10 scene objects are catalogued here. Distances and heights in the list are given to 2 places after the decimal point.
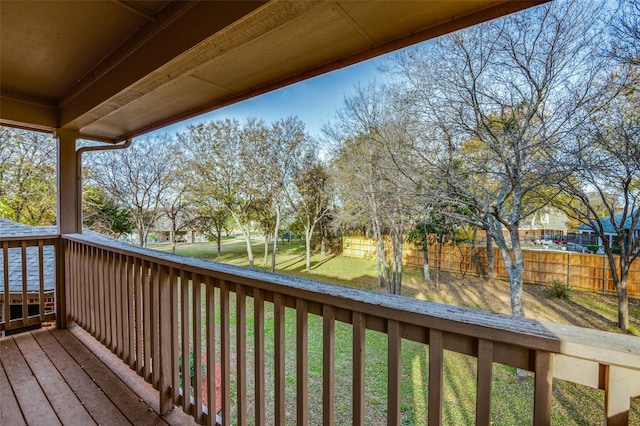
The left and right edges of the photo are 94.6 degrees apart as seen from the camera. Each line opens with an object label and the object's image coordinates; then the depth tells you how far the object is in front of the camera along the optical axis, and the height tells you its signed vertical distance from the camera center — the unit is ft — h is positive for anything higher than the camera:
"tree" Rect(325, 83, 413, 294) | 23.23 +3.56
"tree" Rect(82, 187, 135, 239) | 31.04 -0.98
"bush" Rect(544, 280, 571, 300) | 24.25 -6.90
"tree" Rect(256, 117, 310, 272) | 39.29 +7.16
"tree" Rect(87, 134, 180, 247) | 31.30 +3.27
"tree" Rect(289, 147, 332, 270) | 39.99 +2.28
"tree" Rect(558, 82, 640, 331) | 14.74 +1.57
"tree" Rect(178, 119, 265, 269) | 38.70 +6.59
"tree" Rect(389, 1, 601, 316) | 16.11 +6.43
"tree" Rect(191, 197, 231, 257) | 37.91 -1.36
